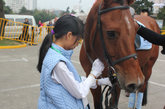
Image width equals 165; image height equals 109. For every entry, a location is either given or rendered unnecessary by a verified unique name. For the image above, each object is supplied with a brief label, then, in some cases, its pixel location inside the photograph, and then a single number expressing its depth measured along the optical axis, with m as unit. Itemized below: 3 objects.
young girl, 1.41
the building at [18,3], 111.94
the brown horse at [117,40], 1.49
